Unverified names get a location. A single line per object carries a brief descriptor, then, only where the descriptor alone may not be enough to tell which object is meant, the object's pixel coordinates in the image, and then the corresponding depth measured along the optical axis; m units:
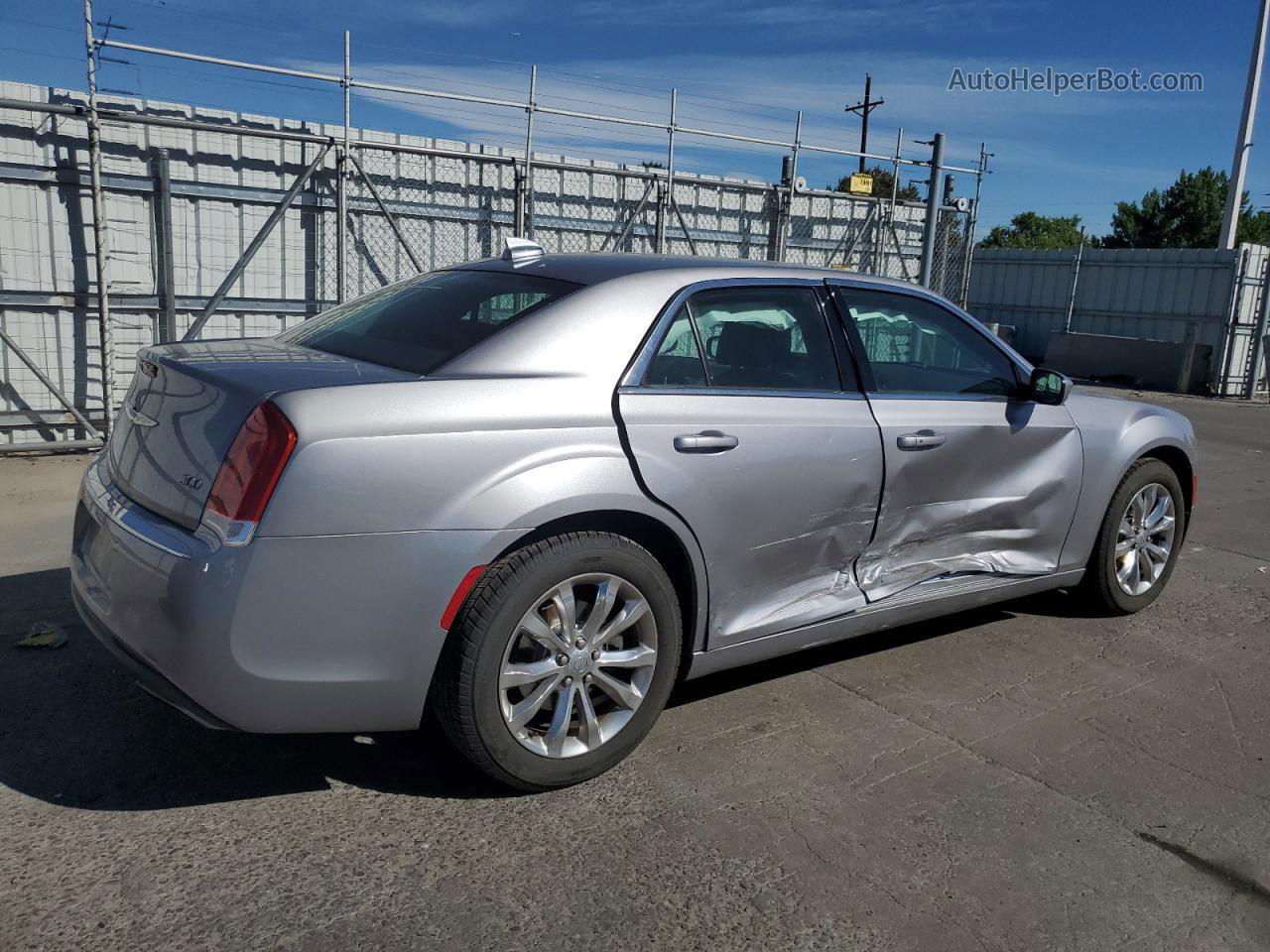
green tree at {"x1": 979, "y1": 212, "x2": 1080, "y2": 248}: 71.81
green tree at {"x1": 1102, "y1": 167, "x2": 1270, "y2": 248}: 50.16
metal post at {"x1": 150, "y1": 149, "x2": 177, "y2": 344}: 8.17
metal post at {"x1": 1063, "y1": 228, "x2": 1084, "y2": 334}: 21.16
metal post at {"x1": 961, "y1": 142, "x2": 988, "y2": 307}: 13.32
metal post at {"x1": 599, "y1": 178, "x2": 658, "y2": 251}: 10.85
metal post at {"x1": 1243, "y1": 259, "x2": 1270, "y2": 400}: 17.66
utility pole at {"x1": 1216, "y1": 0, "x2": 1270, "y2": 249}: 20.06
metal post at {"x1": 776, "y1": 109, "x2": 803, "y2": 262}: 11.69
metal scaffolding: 7.92
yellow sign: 12.48
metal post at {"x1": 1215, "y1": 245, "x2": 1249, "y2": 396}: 18.23
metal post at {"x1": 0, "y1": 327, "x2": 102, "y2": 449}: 7.59
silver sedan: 2.80
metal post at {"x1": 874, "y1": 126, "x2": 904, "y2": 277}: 12.50
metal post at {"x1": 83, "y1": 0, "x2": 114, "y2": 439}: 7.31
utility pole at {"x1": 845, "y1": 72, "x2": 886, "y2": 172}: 37.91
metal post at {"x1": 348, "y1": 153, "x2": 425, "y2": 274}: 8.99
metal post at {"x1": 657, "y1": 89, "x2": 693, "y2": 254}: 10.84
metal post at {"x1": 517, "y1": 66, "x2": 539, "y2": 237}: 9.74
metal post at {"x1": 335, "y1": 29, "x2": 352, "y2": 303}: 8.83
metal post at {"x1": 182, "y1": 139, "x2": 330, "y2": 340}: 8.57
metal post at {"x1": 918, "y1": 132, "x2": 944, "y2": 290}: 10.76
